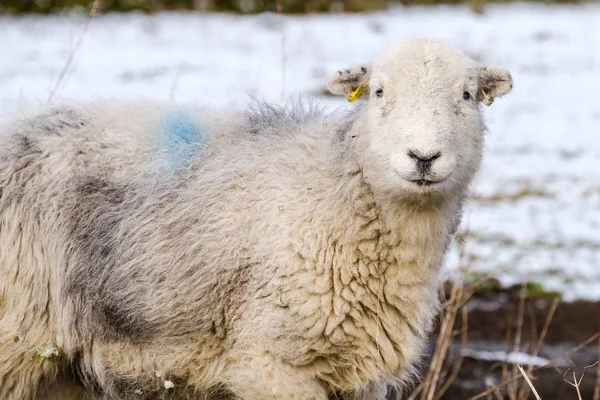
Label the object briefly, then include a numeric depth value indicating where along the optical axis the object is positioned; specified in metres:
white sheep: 8.53
